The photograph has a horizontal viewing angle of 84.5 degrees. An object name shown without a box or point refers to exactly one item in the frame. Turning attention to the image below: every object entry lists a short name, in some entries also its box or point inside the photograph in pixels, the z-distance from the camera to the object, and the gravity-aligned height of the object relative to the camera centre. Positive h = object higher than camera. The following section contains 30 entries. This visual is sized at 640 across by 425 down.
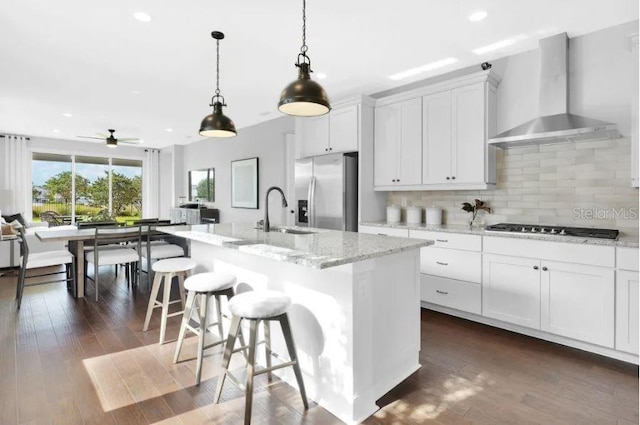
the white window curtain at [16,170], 7.38 +0.80
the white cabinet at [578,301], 2.52 -0.72
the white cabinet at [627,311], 2.40 -0.73
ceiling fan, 6.41 +1.27
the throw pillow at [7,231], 5.39 -0.35
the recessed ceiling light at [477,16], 2.64 +1.45
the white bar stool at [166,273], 2.83 -0.54
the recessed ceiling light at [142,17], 2.66 +1.46
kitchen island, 1.84 -0.58
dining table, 3.92 -0.34
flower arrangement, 3.66 -0.01
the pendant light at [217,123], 3.05 +0.73
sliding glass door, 8.09 +0.52
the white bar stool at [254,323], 1.82 -0.63
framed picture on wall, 6.54 +0.47
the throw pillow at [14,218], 6.59 -0.19
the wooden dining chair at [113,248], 4.06 -0.51
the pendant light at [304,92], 2.06 +0.68
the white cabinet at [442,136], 3.43 +0.75
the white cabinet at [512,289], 2.86 -0.70
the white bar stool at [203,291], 2.29 -0.56
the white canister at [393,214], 4.21 -0.09
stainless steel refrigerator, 4.28 +0.19
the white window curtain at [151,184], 9.55 +0.64
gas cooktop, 2.66 -0.20
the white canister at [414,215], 4.08 -0.10
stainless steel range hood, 2.87 +0.83
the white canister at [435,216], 3.92 -0.10
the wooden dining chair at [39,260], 3.76 -0.59
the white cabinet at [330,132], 4.31 +0.97
